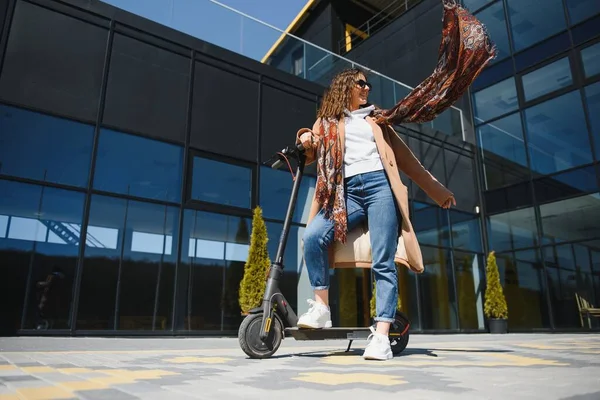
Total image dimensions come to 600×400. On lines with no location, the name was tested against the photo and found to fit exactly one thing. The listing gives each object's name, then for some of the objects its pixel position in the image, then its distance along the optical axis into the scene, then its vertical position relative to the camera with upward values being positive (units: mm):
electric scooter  2545 -135
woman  2566 +887
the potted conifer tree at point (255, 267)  7633 +681
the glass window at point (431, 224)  11852 +2283
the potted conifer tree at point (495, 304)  11898 +40
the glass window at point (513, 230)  12281 +2236
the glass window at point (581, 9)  11555 +8074
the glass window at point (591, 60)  11359 +6536
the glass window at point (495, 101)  13188 +6457
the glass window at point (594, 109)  11219 +5167
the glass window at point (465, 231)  12781 +2257
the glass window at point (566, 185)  11219 +3276
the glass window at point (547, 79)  11984 +6495
